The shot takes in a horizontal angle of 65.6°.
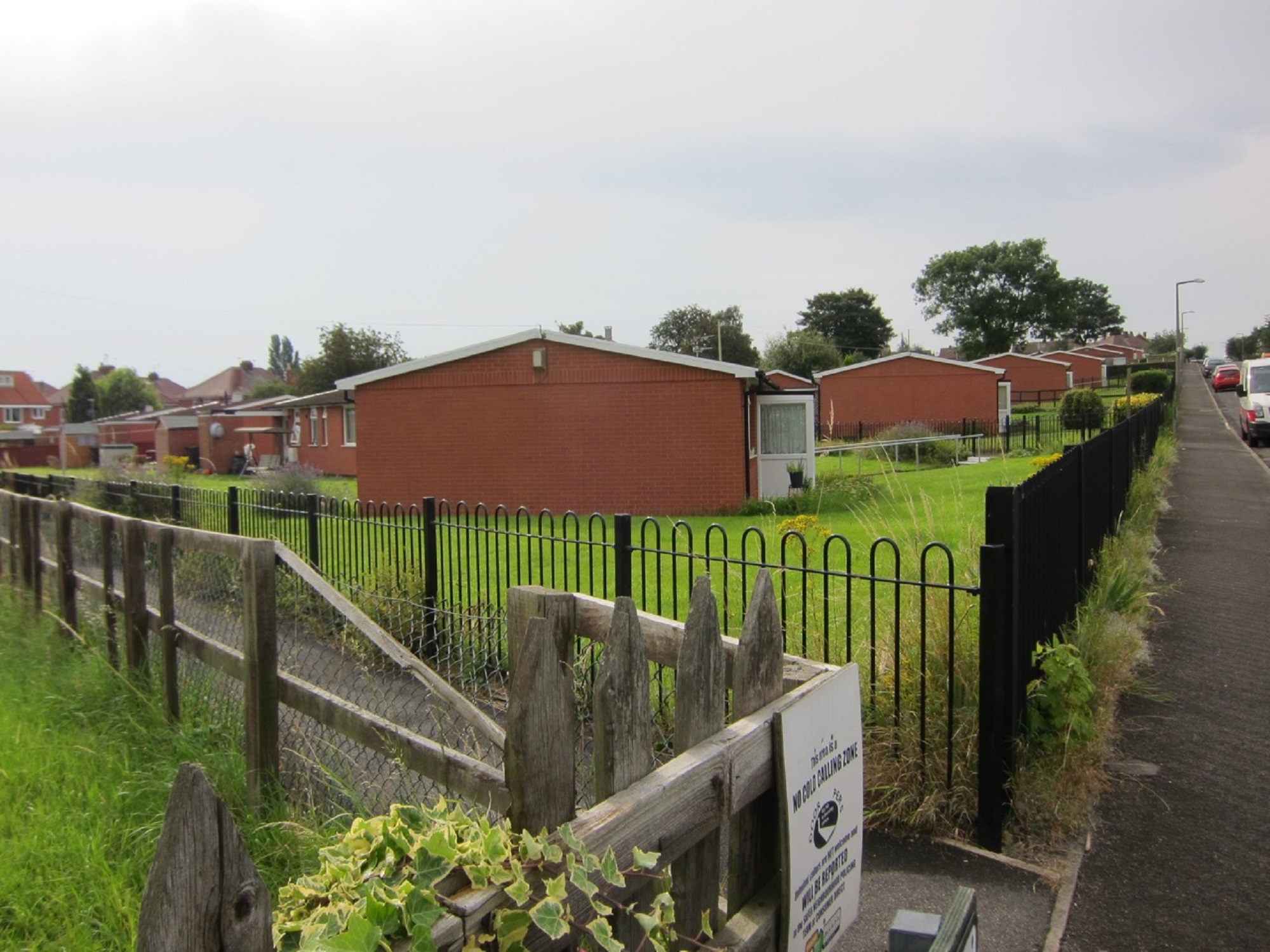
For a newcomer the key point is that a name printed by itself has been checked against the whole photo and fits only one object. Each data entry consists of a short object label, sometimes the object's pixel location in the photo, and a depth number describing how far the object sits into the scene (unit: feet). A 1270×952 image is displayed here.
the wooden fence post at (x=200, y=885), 4.14
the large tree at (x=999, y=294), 281.13
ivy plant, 4.51
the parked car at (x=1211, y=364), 238.02
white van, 79.77
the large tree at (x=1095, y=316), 374.43
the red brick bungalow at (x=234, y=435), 146.41
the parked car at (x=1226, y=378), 167.84
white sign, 6.95
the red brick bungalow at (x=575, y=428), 69.92
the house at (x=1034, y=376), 198.18
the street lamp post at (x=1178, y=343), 139.44
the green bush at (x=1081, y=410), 105.29
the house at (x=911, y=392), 140.46
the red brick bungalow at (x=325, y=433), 111.96
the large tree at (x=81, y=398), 247.29
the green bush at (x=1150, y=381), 142.41
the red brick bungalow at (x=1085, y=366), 241.14
